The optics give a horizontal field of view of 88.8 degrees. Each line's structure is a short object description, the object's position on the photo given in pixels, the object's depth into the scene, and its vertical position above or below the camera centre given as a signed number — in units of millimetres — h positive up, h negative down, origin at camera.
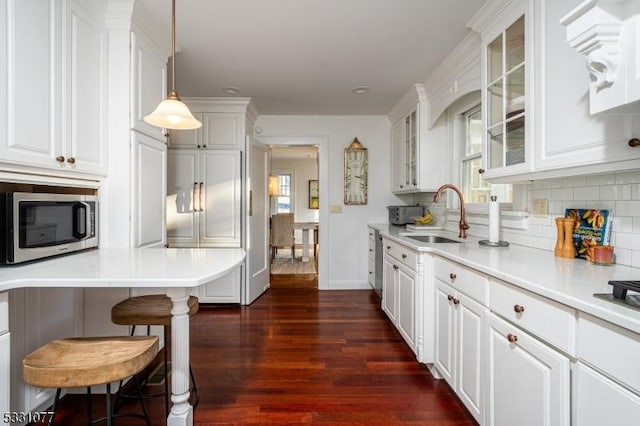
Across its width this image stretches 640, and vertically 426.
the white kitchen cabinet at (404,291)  2289 -637
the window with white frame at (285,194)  8844 +517
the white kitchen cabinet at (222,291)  3770 -896
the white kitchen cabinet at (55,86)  1412 +641
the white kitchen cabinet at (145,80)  2080 +915
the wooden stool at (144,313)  1739 -534
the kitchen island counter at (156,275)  1247 -246
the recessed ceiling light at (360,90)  3447 +1336
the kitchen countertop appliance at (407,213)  3900 +7
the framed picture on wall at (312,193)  8867 +560
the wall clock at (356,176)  4543 +523
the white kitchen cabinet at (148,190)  2104 +160
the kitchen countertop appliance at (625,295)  888 -228
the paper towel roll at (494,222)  2168 -56
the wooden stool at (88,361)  1080 -517
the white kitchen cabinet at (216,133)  3797 +941
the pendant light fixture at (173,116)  1638 +503
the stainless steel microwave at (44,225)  1411 -54
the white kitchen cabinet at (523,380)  1072 -618
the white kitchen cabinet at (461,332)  1577 -653
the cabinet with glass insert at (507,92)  1670 +697
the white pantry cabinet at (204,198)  3736 +180
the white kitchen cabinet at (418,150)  3400 +693
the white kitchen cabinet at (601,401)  842 -520
